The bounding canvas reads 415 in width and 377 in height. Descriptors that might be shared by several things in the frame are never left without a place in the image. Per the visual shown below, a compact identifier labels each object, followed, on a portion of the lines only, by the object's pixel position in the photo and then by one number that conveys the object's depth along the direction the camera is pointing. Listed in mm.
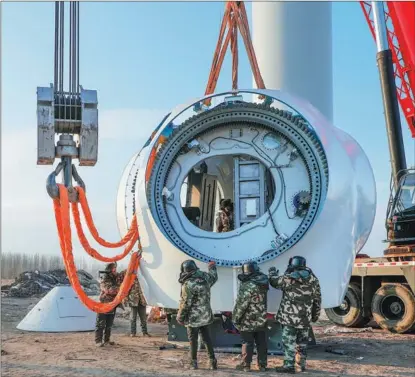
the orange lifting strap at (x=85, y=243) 6727
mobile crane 10695
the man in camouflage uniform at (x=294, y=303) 6336
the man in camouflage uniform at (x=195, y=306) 6512
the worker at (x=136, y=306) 8953
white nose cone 9617
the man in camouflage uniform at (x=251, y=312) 6406
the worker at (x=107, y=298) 8078
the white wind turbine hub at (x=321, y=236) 6770
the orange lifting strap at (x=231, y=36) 8648
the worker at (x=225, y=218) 8445
